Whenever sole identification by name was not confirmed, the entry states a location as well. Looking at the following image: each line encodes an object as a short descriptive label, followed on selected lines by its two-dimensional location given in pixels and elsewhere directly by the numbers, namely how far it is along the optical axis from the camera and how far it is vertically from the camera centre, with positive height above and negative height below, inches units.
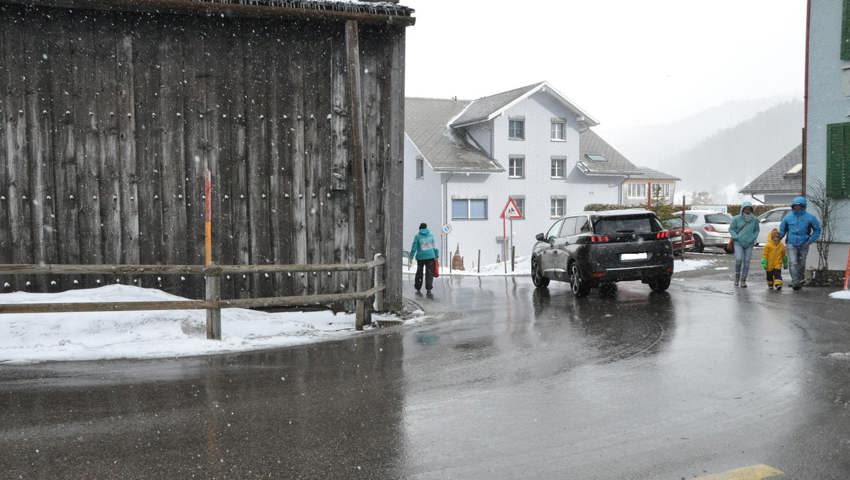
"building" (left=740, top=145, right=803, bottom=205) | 1776.6 +62.8
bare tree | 590.2 -10.2
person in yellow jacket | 581.6 -39.8
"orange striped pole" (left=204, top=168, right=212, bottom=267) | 358.3 -5.8
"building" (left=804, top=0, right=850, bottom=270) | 581.3 +81.8
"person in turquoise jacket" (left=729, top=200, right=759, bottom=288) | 602.1 -23.4
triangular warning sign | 1039.2 -3.8
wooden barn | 389.4 +43.1
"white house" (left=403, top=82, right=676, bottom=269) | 1610.5 +88.8
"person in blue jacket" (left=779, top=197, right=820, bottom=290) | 557.0 -20.3
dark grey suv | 549.0 -32.1
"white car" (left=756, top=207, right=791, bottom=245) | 1045.2 -17.9
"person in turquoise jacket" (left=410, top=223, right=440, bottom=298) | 689.6 -40.1
